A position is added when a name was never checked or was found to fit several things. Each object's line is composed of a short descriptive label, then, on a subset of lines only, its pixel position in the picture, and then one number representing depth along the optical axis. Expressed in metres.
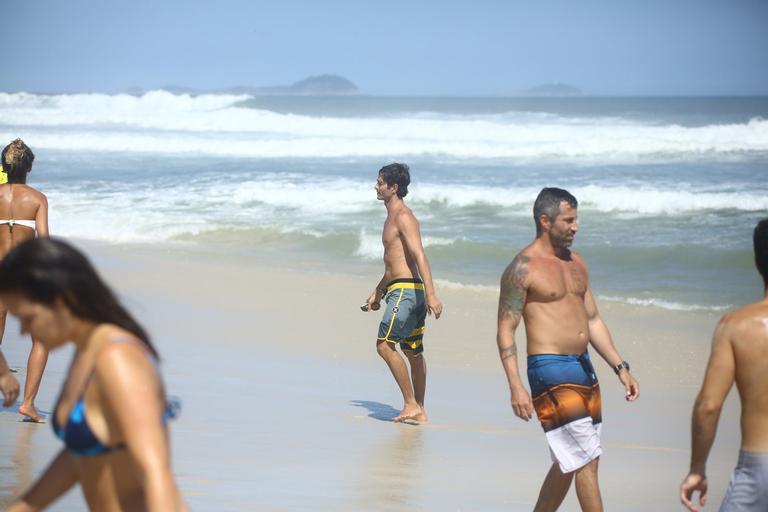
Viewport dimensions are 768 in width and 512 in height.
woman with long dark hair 4.82
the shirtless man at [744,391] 7.34
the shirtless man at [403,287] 16.08
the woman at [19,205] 14.22
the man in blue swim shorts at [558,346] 10.32
